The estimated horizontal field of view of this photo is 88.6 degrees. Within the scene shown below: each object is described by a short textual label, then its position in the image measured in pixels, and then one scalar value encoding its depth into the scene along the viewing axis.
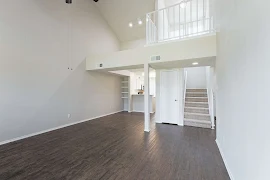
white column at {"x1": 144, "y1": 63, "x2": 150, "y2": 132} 4.39
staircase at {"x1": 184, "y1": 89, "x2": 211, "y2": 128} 4.98
